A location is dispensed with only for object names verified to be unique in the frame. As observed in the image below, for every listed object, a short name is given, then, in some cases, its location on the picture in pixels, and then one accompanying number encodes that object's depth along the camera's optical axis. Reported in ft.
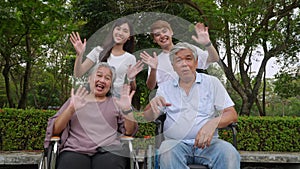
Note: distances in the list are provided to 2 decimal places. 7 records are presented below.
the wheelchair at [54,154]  5.57
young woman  6.76
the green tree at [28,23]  14.86
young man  6.74
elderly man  5.69
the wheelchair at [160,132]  6.03
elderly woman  5.77
